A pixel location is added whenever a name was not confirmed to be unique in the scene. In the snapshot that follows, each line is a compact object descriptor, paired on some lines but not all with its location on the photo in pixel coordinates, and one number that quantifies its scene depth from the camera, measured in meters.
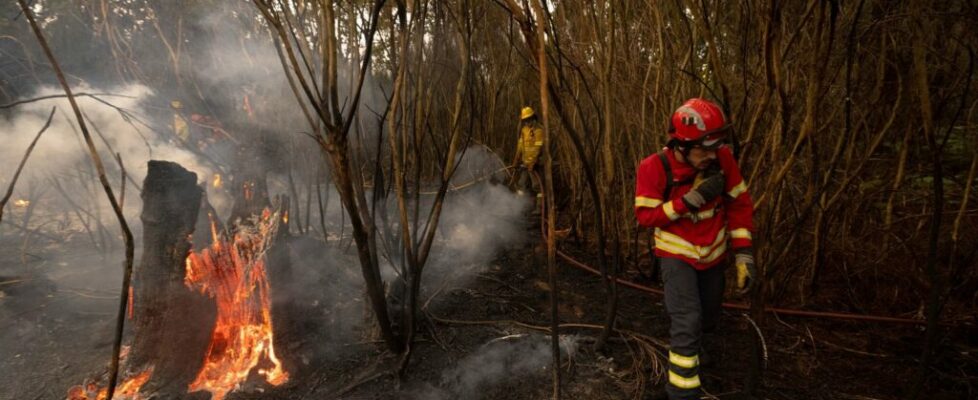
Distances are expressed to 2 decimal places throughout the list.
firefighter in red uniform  2.28
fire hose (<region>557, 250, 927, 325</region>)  2.96
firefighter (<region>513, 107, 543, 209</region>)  6.92
